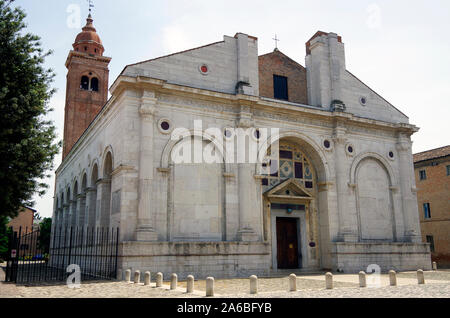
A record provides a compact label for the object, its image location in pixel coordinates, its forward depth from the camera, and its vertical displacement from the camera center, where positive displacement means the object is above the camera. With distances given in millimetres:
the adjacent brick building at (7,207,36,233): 63909 +3175
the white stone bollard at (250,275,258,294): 11562 -1300
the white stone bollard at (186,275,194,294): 11883 -1346
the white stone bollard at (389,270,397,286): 13766 -1445
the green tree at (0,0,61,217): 15141 +4818
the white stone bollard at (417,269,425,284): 14367 -1485
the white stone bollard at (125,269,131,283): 15461 -1381
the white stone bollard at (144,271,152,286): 13969 -1364
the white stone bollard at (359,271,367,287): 13250 -1411
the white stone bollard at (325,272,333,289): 12750 -1388
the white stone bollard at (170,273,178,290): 12703 -1338
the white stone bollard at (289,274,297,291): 12109 -1346
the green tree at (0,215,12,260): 44500 +60
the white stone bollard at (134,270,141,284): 14664 -1355
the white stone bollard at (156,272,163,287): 13625 -1329
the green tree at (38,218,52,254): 51134 +931
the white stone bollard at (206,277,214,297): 11089 -1316
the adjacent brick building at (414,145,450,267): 33031 +2983
